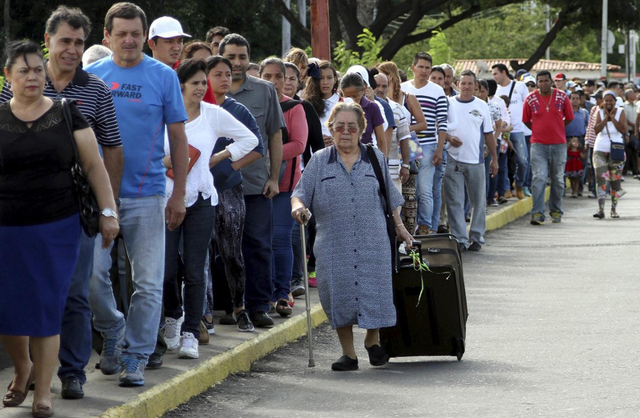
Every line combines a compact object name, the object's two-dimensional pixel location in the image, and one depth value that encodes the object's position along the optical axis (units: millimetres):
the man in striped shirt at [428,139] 22383
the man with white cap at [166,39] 12583
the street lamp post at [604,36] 57978
